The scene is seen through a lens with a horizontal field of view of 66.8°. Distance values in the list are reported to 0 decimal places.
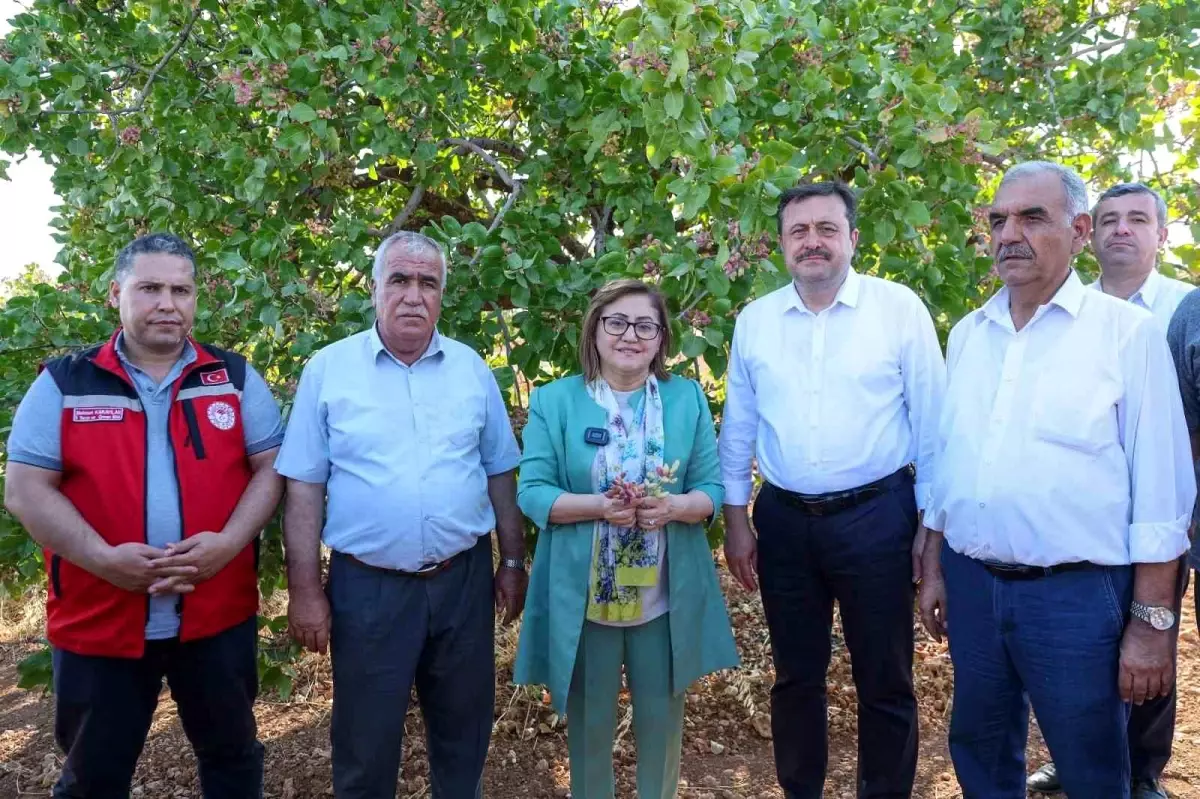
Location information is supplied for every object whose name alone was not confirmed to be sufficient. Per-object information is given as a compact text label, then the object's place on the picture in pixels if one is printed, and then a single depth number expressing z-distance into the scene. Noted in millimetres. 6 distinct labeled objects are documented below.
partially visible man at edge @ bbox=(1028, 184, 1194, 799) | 3221
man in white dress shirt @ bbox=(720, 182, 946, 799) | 2744
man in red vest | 2438
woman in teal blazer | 2664
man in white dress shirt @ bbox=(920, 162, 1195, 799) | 2160
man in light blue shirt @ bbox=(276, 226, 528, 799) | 2613
